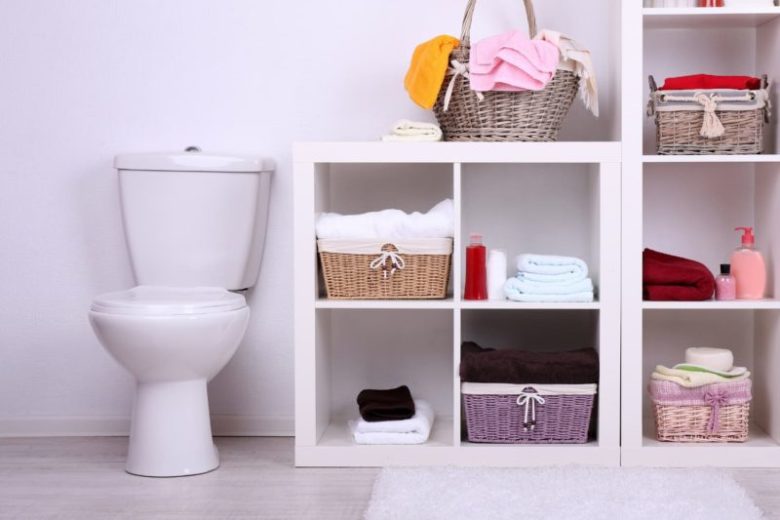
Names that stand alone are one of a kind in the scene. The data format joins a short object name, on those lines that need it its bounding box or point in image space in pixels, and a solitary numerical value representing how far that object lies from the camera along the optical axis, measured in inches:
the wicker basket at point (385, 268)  106.3
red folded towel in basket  105.6
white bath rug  87.9
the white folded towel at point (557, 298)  105.5
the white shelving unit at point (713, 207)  110.5
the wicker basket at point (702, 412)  105.6
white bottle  108.6
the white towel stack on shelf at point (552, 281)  105.7
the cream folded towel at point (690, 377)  105.3
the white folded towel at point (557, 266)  106.2
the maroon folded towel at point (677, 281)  105.8
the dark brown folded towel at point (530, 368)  105.1
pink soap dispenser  108.0
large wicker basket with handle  105.5
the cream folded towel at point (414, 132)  106.0
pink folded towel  102.7
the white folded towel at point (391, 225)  106.0
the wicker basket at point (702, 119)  105.0
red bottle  108.0
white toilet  98.7
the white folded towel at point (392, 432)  106.3
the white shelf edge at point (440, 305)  105.1
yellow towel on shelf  105.3
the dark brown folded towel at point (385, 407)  107.7
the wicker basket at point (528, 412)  105.7
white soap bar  106.8
